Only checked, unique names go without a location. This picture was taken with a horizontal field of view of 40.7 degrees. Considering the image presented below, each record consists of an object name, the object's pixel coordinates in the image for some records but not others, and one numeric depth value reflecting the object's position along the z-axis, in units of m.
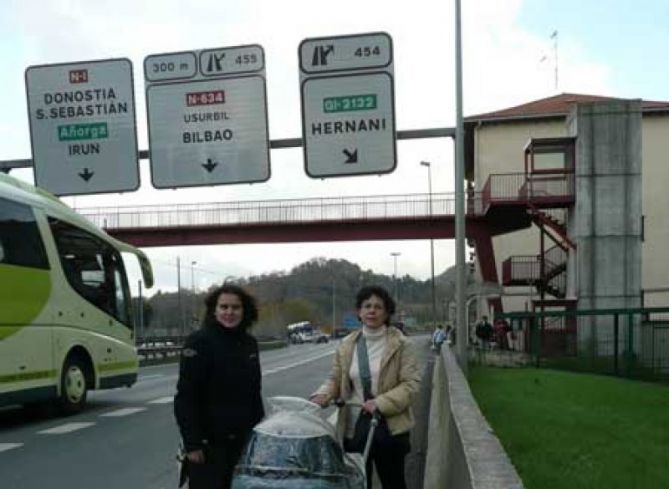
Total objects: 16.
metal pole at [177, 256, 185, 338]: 81.75
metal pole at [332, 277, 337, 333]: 75.50
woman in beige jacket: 5.29
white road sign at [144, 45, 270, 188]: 16.39
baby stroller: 4.21
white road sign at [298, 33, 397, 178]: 15.53
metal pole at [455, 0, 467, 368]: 18.33
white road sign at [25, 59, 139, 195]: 16.98
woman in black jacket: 4.89
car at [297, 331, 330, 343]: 99.96
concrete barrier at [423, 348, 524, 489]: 3.88
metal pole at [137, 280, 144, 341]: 36.14
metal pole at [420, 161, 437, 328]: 72.25
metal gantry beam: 16.17
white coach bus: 13.12
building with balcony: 28.97
